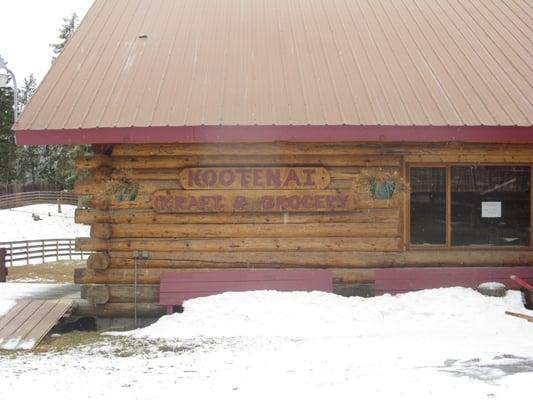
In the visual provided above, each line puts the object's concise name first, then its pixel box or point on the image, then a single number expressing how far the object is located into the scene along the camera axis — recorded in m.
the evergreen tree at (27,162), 64.39
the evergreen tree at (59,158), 36.56
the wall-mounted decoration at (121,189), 9.24
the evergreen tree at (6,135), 53.12
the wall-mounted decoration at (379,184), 9.39
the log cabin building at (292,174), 9.05
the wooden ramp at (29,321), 7.99
